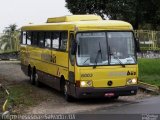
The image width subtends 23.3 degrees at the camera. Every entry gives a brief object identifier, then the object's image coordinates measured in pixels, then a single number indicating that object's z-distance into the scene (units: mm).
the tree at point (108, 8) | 41051
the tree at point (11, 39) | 33834
